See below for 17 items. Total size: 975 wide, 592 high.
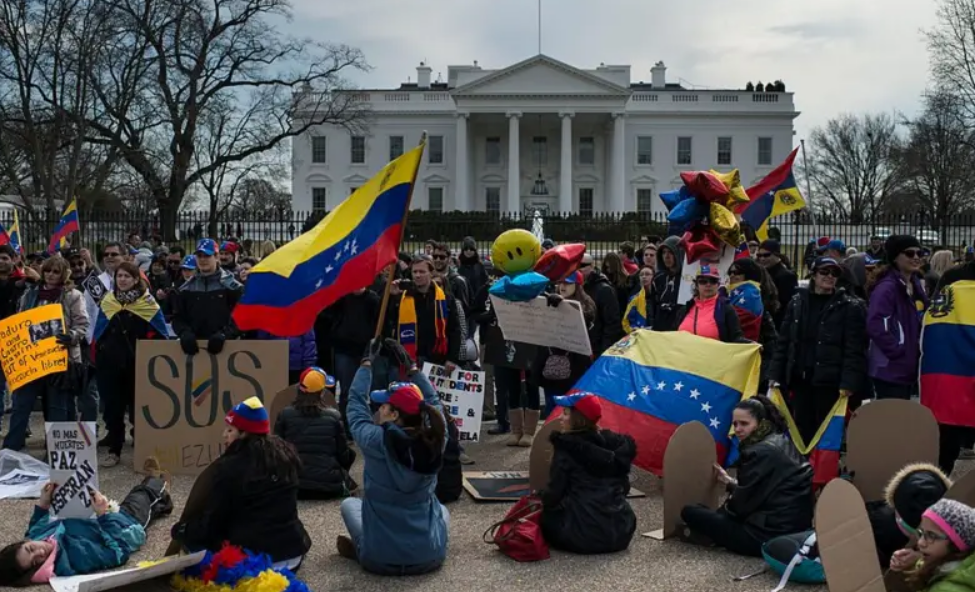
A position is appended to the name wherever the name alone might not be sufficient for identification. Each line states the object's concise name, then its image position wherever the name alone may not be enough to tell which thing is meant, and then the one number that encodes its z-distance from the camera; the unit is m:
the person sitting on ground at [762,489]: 5.96
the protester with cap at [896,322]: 7.67
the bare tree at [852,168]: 64.06
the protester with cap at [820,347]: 7.55
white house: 68.19
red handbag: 6.00
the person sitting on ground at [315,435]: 7.18
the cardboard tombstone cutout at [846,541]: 4.43
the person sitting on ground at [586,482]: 6.03
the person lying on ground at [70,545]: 5.42
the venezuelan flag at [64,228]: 16.72
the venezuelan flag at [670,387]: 7.49
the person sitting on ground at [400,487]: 5.47
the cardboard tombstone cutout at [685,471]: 6.40
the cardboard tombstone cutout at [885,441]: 6.66
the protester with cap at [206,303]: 8.62
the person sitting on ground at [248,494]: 5.23
